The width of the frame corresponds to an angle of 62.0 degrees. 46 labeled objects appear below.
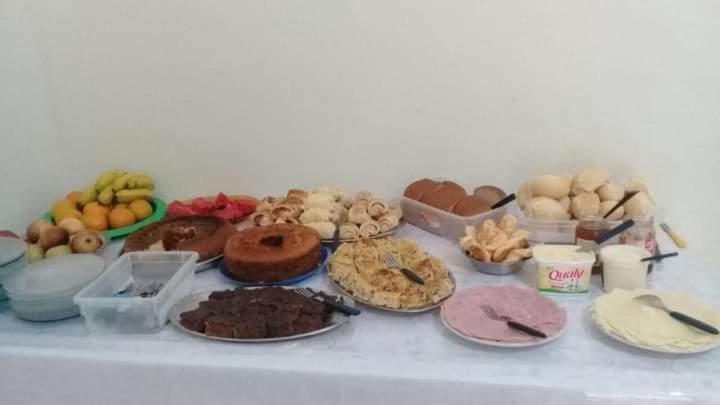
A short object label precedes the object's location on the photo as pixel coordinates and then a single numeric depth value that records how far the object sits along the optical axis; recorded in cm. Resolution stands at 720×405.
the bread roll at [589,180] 119
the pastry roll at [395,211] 129
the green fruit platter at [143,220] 133
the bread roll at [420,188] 133
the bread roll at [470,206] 123
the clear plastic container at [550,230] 116
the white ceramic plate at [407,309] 95
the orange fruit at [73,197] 142
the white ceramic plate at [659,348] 83
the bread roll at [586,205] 116
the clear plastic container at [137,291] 94
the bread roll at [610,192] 118
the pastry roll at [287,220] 127
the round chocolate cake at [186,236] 117
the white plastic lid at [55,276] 97
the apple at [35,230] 127
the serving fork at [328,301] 94
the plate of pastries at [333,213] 124
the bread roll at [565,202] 120
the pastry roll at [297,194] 133
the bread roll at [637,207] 115
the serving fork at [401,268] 101
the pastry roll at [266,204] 130
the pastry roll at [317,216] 125
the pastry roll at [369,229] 123
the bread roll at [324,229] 123
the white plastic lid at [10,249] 105
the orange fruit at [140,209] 139
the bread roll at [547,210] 118
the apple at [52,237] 123
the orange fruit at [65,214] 134
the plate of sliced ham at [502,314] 87
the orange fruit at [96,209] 135
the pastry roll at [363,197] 131
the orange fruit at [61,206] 137
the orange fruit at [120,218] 135
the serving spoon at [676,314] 85
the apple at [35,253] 120
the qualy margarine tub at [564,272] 100
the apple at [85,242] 121
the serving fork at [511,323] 86
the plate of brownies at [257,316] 91
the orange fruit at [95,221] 133
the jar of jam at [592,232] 107
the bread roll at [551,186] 121
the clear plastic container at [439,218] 122
